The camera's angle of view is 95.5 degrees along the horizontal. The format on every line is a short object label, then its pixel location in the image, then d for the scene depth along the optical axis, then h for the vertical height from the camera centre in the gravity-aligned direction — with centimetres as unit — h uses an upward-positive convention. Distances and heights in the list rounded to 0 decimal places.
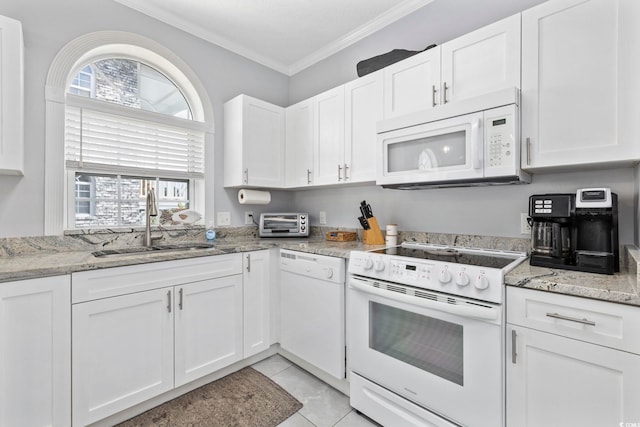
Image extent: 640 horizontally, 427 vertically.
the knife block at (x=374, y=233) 223 -16
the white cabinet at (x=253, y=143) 252 +62
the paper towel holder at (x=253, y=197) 264 +14
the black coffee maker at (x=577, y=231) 121 -8
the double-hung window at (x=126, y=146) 203 +51
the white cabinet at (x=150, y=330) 148 -69
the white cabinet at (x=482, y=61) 148 +82
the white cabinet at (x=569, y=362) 98 -54
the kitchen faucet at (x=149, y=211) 209 +1
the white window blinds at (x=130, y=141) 200 +55
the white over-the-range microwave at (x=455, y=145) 143 +38
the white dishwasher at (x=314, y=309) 184 -67
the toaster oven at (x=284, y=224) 272 -11
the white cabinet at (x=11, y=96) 148 +60
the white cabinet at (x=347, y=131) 210 +64
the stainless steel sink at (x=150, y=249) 183 -26
